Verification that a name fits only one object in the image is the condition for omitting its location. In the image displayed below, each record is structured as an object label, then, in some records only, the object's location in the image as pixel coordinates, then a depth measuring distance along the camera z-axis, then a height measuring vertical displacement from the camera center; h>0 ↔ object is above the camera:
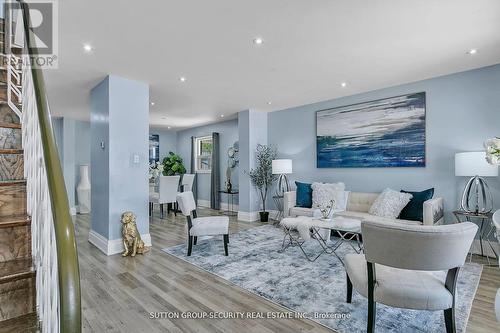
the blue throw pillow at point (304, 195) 5.11 -0.55
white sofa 3.54 -0.68
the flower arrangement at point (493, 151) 2.69 +0.17
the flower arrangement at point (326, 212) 3.51 -0.60
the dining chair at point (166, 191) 6.23 -0.57
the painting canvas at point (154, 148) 9.08 +0.68
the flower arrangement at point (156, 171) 6.86 -0.09
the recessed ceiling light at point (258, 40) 2.75 +1.35
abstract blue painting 4.26 +0.61
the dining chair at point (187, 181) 7.60 -0.41
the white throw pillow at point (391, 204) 4.00 -0.56
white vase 7.04 -0.77
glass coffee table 3.22 -0.81
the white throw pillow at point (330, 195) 4.76 -0.50
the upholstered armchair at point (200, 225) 3.64 -0.81
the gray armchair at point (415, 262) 1.59 -0.59
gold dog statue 3.69 -0.98
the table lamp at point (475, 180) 3.29 -0.17
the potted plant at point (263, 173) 6.04 -0.13
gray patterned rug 2.09 -1.22
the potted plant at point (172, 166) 8.71 +0.05
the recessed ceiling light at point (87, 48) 2.83 +1.32
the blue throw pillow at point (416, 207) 3.82 -0.58
